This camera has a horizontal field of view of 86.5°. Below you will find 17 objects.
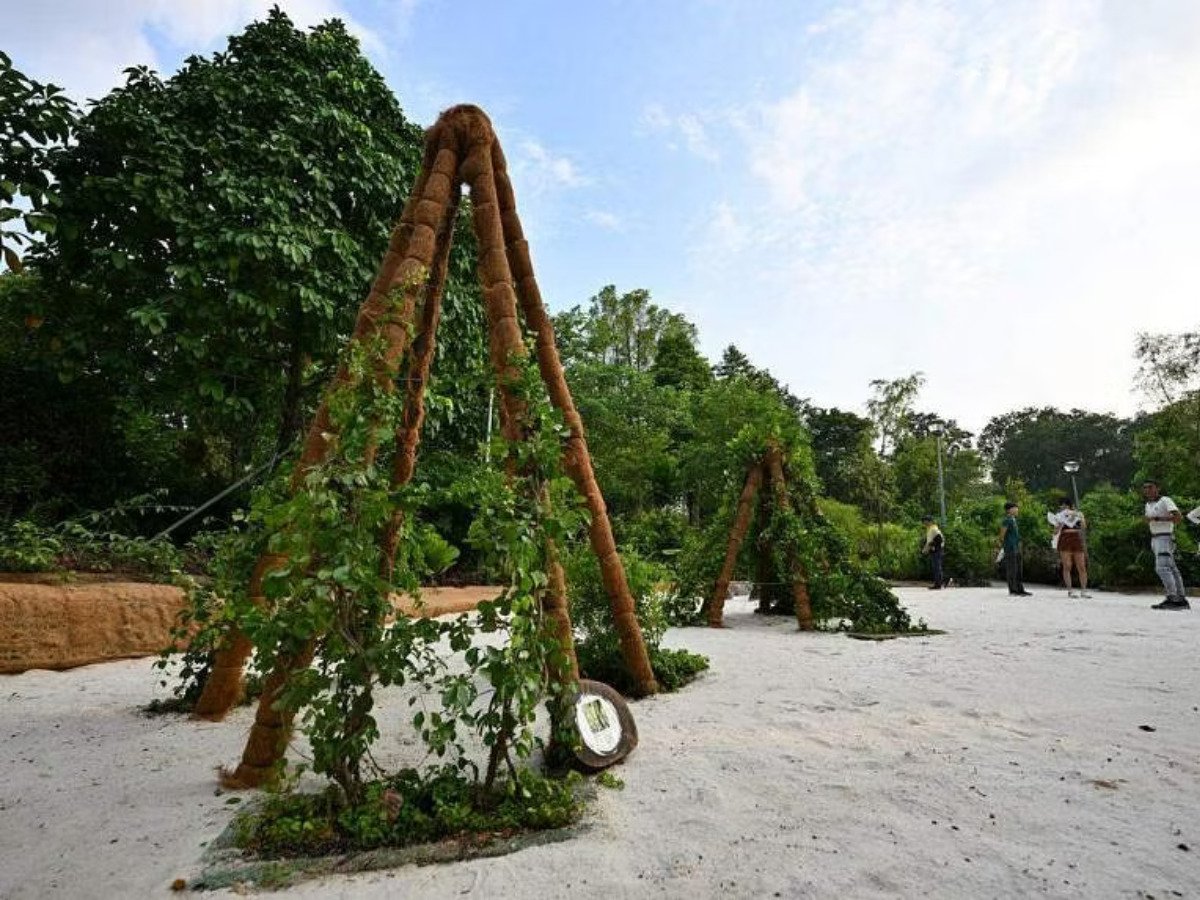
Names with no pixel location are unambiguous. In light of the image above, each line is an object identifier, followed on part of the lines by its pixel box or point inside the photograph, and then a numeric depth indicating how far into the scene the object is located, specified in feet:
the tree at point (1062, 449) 171.63
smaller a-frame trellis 23.85
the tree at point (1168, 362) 67.72
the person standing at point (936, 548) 44.96
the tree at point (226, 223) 20.57
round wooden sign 8.84
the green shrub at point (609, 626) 13.93
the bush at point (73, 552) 15.19
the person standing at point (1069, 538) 33.99
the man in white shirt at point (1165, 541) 27.89
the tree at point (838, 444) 101.04
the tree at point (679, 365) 104.01
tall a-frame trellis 9.21
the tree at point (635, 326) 112.27
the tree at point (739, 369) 130.62
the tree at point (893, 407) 107.04
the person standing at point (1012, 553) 37.50
